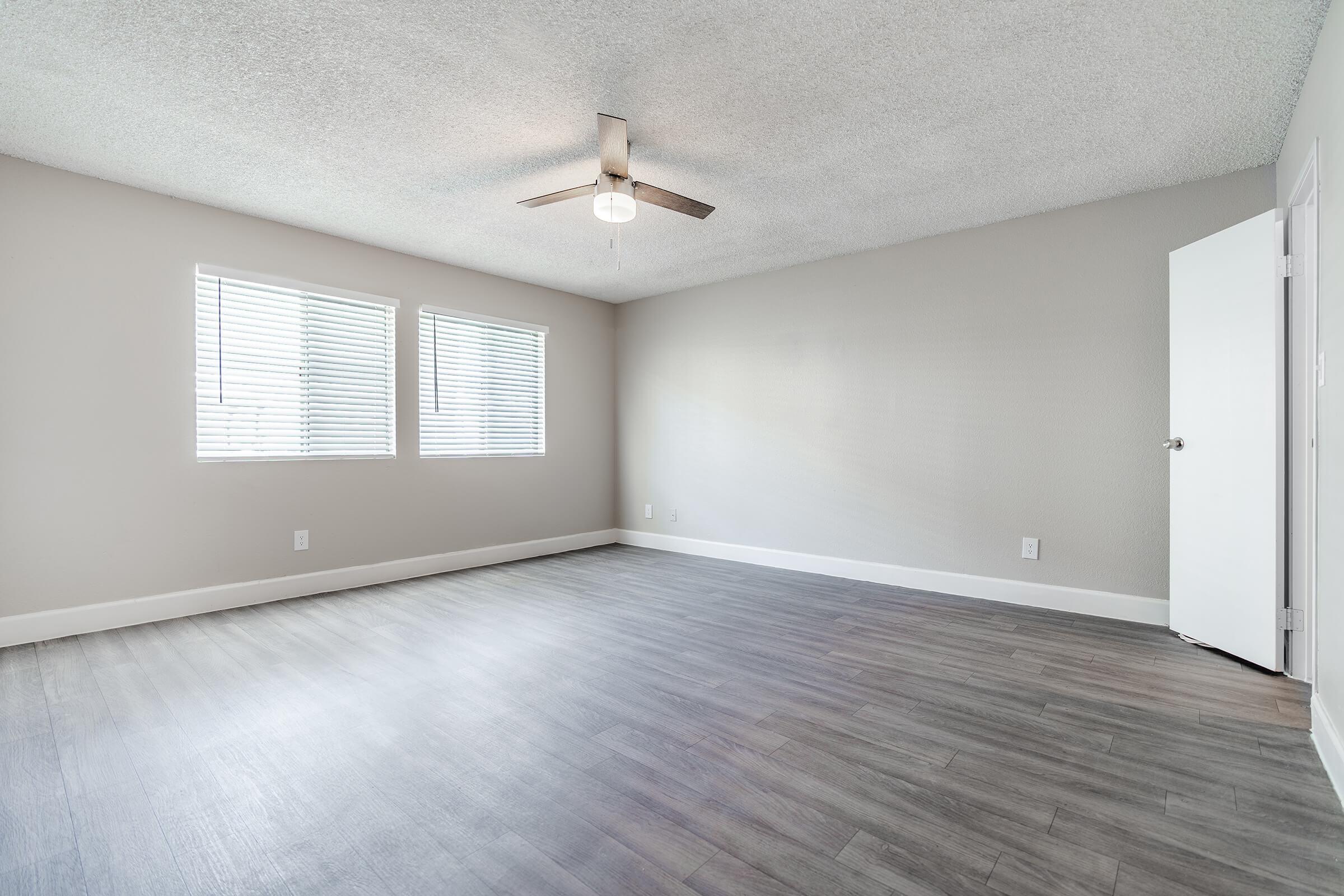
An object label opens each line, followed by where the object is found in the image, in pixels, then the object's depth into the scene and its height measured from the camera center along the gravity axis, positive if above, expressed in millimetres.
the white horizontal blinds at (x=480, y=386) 4824 +513
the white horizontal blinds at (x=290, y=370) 3730 +516
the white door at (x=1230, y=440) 2609 +6
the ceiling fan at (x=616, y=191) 2547 +1215
